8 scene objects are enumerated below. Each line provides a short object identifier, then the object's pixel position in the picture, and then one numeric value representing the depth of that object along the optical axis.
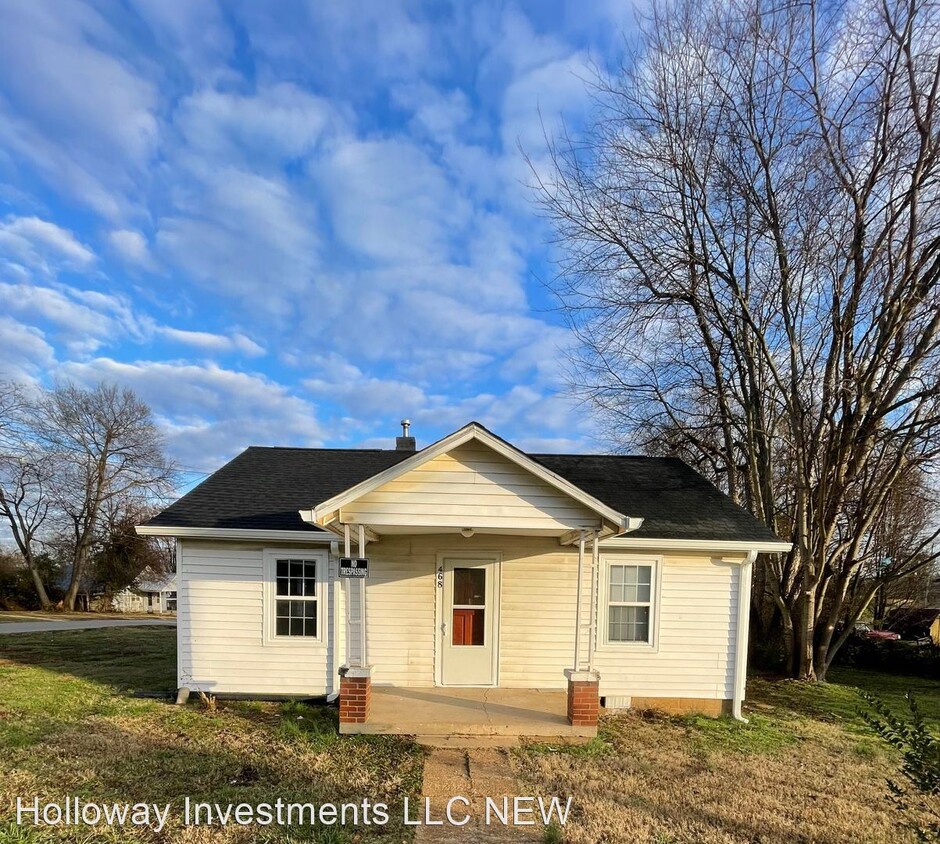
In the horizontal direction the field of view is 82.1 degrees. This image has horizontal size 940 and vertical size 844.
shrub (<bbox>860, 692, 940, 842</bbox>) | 3.12
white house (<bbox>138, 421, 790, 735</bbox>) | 7.84
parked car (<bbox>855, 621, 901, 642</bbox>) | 16.26
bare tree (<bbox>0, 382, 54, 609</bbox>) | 27.30
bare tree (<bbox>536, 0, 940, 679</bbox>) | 9.07
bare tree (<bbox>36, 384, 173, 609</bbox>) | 29.02
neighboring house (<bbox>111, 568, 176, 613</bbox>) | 32.78
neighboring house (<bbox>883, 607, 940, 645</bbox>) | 19.48
